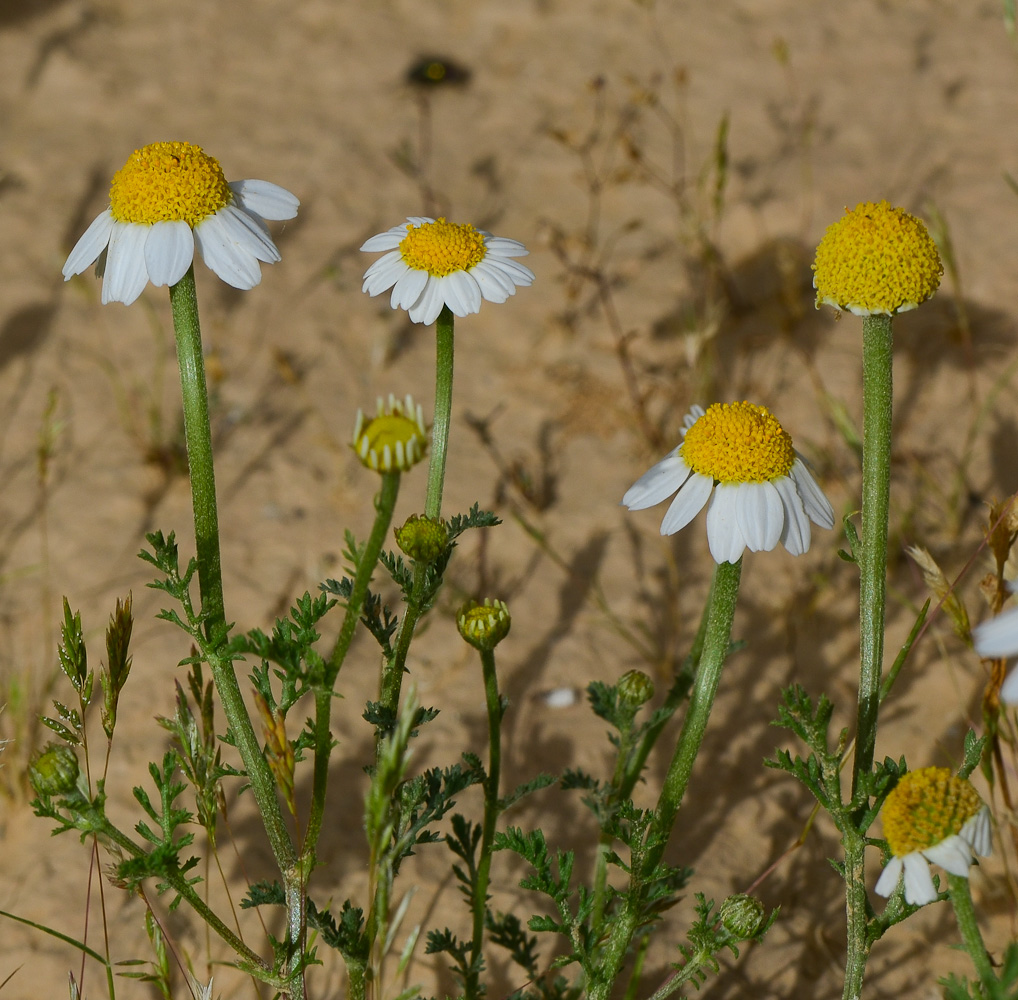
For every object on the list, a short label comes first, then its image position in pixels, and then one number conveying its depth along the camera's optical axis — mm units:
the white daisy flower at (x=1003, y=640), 490
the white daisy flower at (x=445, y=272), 529
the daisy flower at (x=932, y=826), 504
